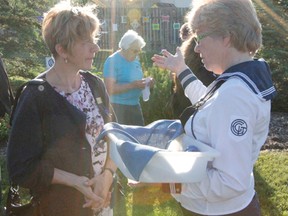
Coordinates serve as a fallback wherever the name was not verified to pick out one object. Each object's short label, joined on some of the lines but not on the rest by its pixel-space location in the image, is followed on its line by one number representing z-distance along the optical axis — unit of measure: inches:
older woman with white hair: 215.8
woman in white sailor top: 71.1
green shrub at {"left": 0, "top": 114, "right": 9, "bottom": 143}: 299.4
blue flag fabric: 80.8
